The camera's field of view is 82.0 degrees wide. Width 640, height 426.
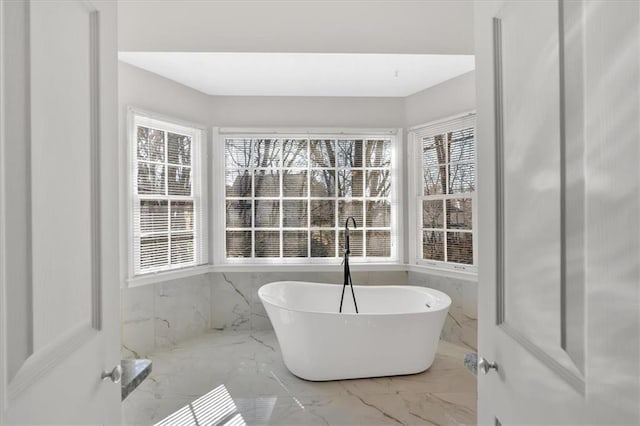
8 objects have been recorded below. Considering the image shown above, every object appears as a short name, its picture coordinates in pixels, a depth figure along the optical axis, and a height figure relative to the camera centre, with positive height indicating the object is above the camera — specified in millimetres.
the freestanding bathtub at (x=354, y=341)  2684 -958
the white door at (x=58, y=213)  529 +4
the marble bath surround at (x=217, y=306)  3195 -886
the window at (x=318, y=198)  3996 +161
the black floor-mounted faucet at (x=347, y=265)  3540 -517
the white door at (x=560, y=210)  430 +3
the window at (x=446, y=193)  3416 +191
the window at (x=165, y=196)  3254 +173
